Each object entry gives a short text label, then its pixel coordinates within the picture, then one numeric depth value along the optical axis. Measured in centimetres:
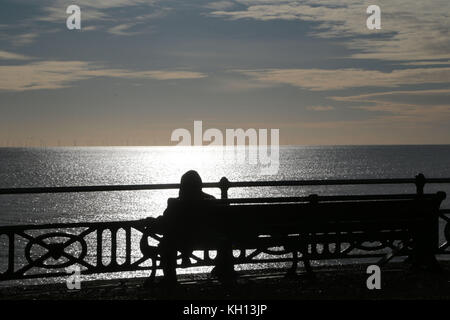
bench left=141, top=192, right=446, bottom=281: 723
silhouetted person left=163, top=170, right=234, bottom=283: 712
